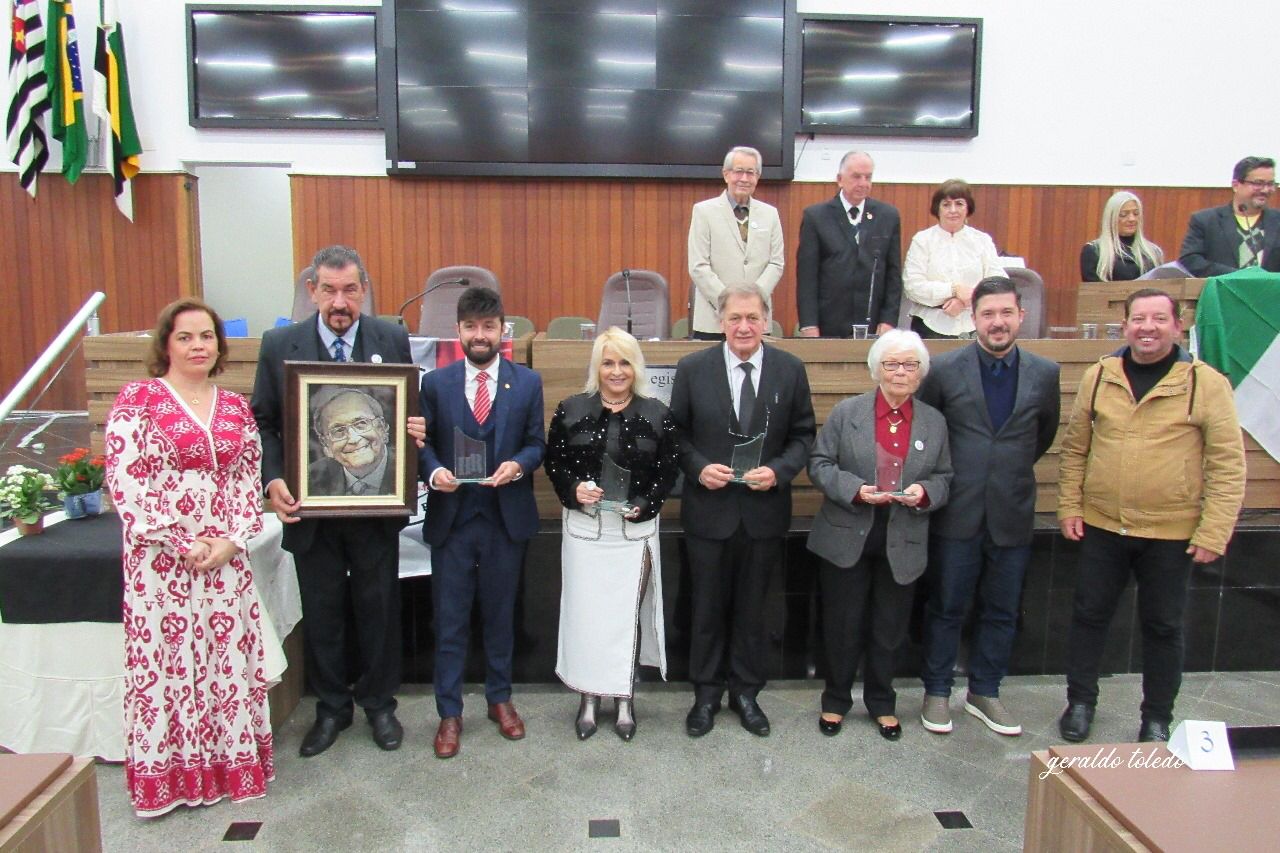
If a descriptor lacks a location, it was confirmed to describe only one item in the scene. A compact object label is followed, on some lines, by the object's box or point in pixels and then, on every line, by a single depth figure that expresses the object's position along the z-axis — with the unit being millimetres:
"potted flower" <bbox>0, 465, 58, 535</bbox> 2898
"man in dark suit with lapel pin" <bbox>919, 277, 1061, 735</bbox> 3006
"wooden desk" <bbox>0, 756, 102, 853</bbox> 1328
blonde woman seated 4602
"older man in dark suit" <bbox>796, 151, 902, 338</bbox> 4324
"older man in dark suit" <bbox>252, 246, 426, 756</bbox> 2744
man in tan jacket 2811
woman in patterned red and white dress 2410
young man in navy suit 2895
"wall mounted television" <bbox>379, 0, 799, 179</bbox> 6949
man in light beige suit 4359
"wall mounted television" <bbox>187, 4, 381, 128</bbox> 6949
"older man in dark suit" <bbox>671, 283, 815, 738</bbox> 2992
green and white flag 3711
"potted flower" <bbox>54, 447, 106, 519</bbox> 3154
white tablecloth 2756
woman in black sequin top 2922
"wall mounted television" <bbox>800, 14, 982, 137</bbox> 7250
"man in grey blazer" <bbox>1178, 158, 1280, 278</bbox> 4387
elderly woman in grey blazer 2930
